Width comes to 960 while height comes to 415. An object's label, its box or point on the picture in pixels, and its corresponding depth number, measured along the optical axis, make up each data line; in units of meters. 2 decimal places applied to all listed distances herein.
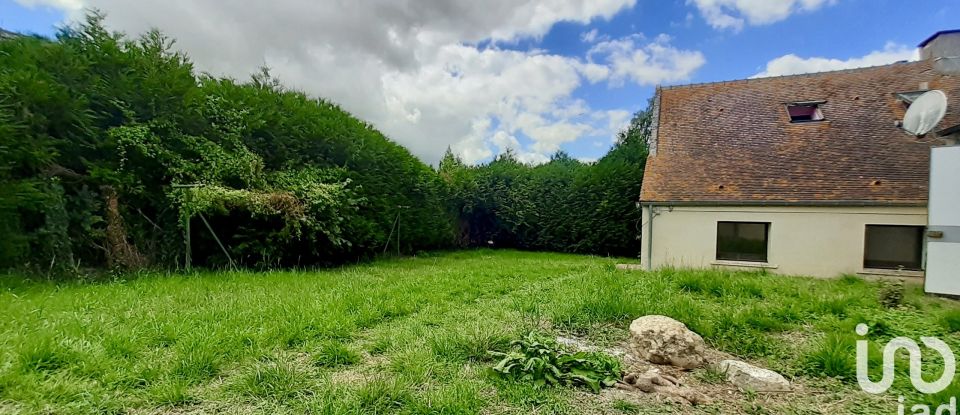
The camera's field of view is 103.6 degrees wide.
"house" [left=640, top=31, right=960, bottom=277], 8.36
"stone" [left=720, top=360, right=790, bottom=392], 2.79
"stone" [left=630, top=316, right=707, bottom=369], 3.20
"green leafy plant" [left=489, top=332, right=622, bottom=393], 2.80
